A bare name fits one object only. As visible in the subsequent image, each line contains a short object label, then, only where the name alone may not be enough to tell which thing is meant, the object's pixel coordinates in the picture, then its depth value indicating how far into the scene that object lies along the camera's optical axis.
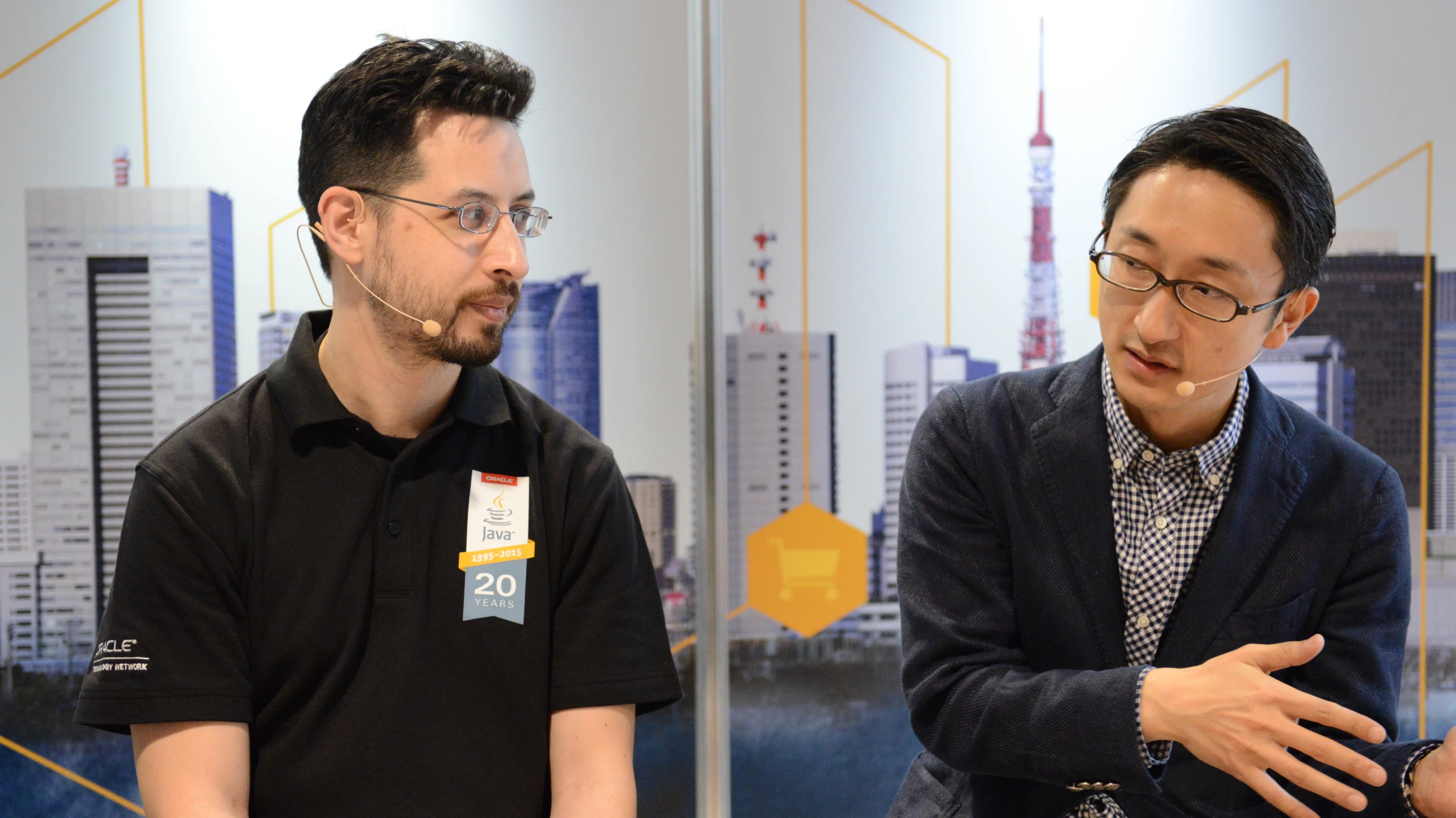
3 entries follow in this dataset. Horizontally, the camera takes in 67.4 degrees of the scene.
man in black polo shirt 1.39
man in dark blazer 1.46
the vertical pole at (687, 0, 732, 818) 2.54
